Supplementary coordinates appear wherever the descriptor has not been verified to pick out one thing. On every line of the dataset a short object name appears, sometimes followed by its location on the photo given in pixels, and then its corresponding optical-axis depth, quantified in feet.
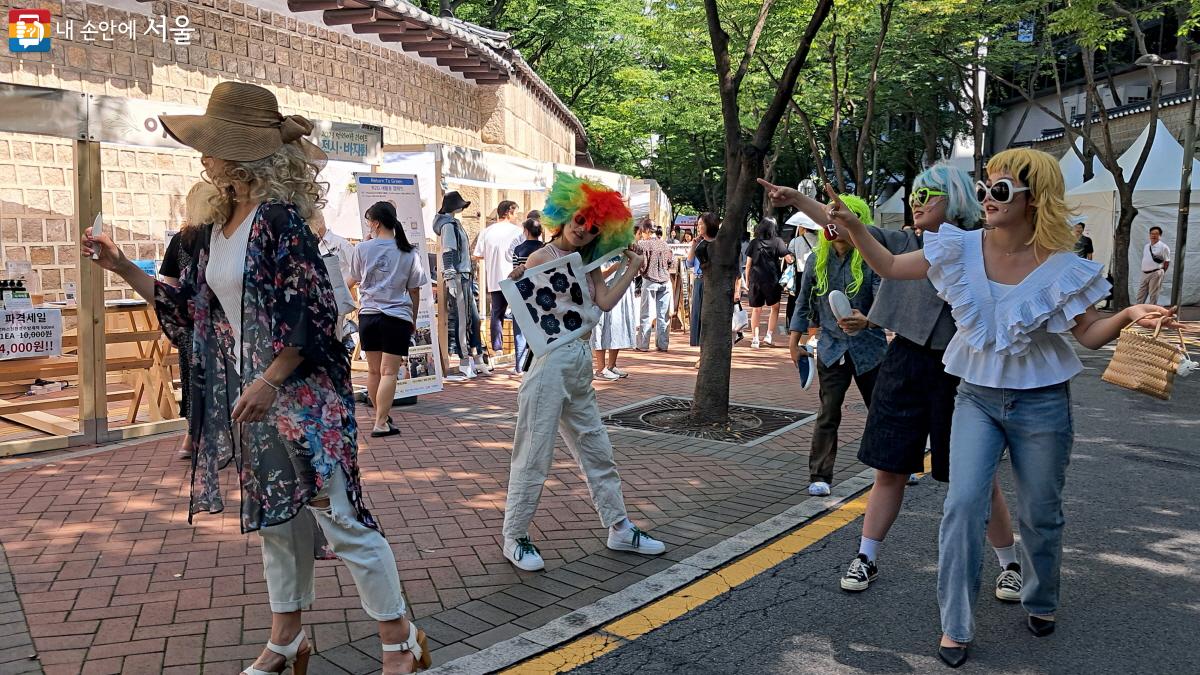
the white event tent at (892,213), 116.57
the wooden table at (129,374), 23.86
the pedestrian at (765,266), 41.57
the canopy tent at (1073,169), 74.79
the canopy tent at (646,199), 62.54
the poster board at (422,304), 28.22
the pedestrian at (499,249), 35.09
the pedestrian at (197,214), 9.88
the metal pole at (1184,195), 58.18
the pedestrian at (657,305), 43.11
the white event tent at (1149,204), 68.23
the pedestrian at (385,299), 23.67
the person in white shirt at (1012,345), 11.03
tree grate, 24.05
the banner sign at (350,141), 26.53
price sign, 22.57
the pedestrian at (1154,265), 59.06
